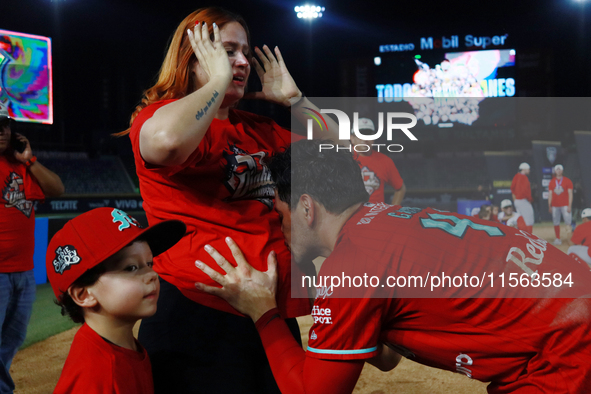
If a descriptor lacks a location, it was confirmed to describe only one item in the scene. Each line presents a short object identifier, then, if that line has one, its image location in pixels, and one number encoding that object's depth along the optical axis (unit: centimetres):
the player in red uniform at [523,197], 1024
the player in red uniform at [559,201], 1005
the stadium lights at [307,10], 1287
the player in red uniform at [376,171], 587
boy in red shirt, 150
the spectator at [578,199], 1191
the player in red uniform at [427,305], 135
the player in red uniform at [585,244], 702
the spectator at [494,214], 1084
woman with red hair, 149
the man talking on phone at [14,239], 300
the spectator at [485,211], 1109
